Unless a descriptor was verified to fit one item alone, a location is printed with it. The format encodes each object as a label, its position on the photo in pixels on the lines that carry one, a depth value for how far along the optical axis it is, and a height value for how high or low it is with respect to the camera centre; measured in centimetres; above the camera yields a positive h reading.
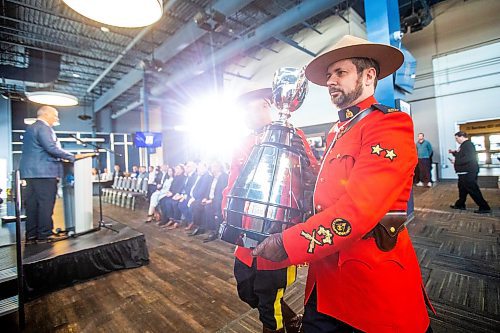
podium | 289 -19
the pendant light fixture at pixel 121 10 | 145 +108
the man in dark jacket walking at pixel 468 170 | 397 -14
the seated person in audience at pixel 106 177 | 1022 +6
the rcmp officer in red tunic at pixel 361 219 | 62 -14
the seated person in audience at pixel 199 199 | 429 -46
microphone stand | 309 -65
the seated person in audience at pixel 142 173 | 802 +12
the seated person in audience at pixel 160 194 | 518 -41
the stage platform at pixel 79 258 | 223 -83
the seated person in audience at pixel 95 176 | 1028 +12
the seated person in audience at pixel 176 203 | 473 -56
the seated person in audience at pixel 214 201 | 393 -48
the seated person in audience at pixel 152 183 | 655 -19
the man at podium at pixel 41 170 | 259 +13
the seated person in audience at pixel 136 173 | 946 +16
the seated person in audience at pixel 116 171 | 1008 +30
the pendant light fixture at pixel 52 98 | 302 +113
